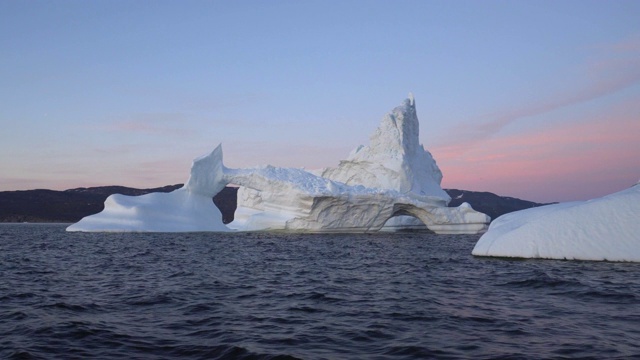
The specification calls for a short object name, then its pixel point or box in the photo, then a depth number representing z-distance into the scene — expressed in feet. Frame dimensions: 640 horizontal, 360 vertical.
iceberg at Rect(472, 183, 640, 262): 44.55
